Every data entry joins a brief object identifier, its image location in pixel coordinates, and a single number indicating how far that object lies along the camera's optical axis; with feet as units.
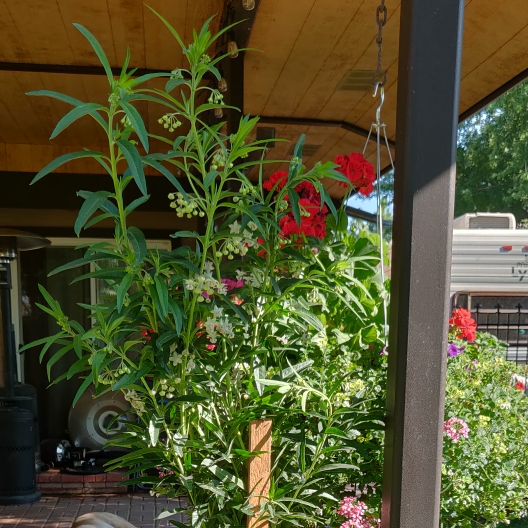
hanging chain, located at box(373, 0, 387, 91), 5.78
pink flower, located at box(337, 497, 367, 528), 5.03
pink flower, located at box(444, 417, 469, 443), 5.28
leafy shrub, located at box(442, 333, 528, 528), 5.37
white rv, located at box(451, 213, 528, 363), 26.32
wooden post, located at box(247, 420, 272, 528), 4.86
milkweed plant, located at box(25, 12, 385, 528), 4.51
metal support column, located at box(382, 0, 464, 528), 4.39
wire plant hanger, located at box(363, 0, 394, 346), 5.76
